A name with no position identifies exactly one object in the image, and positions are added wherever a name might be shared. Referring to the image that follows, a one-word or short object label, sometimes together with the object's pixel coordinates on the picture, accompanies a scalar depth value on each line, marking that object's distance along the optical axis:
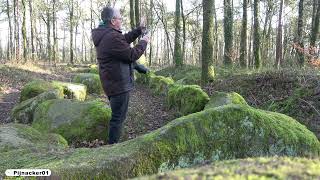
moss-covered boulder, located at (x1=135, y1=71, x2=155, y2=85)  12.07
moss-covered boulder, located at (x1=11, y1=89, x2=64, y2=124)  6.55
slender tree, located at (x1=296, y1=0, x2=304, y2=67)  12.32
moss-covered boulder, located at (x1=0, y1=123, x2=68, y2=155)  3.35
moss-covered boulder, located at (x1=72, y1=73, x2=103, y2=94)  10.21
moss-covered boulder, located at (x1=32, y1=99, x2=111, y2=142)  5.12
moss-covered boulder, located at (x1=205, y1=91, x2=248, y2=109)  4.99
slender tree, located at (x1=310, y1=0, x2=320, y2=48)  11.93
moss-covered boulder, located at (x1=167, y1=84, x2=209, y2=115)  6.23
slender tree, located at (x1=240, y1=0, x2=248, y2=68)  12.49
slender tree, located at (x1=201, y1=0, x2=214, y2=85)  8.24
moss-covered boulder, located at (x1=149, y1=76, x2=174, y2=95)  9.22
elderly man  3.65
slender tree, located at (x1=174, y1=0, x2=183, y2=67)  14.20
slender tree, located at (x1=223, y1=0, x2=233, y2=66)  12.89
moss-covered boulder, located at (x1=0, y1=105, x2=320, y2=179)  2.29
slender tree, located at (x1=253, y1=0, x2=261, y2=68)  11.74
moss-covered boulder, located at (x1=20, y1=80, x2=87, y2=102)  8.14
